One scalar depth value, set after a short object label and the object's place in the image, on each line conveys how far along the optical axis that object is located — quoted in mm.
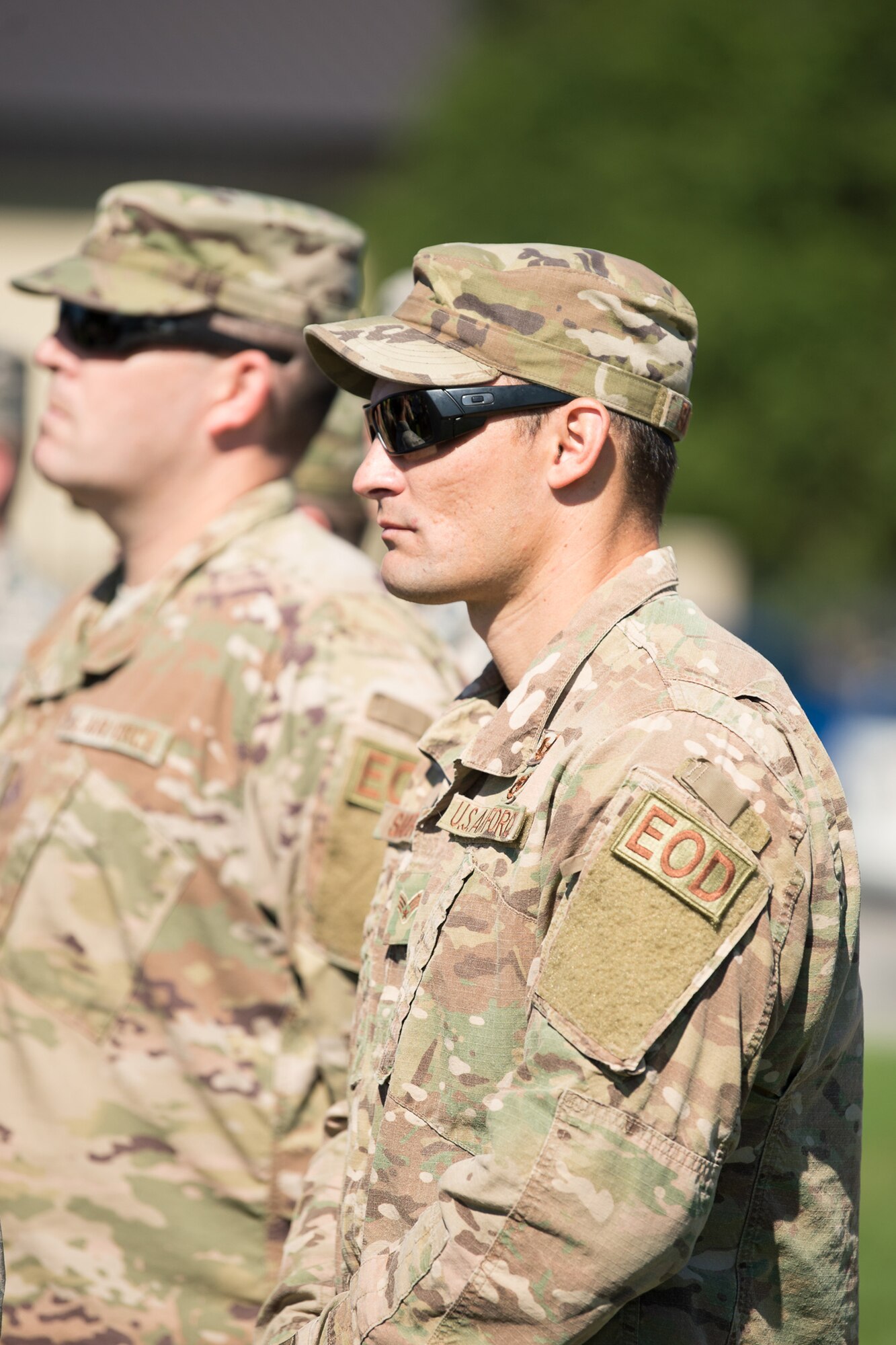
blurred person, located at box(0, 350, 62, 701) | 11266
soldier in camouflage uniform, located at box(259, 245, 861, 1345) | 3508
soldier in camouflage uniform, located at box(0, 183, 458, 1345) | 5559
